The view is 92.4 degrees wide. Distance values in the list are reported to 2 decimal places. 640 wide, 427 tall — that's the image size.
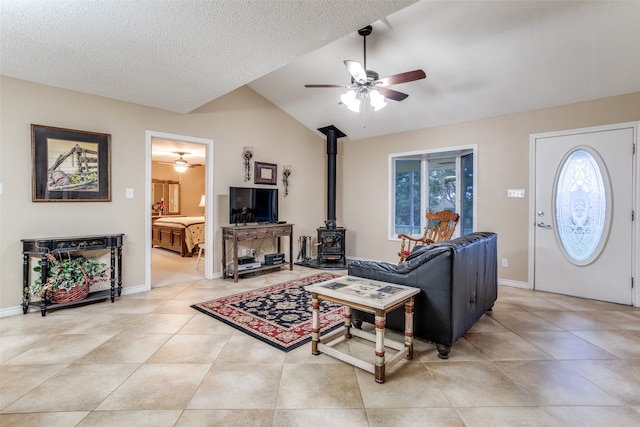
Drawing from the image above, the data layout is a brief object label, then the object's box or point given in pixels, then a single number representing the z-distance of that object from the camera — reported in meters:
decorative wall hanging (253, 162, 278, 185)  5.06
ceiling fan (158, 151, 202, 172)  8.00
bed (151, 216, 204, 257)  6.30
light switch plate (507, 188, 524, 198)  4.14
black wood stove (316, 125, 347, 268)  5.39
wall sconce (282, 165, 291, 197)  5.46
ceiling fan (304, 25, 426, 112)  2.90
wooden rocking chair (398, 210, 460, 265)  4.37
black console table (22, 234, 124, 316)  3.03
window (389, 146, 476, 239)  5.09
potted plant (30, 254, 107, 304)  3.04
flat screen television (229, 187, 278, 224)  4.53
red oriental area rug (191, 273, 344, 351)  2.57
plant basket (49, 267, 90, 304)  3.11
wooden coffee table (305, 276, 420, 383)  1.90
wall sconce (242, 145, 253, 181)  4.90
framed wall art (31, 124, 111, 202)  3.18
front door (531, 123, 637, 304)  3.49
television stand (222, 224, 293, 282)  4.30
